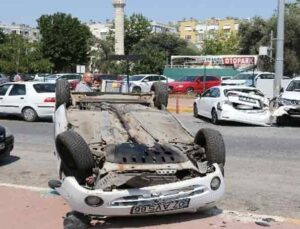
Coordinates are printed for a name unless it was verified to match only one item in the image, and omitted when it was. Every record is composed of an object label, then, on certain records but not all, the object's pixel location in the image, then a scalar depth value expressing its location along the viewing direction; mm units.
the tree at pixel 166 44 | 86406
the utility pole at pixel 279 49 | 20625
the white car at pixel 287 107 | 17578
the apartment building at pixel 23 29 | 152050
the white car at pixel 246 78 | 32406
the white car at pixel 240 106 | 17672
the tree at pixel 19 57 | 64750
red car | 40088
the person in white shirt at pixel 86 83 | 12406
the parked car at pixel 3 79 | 50606
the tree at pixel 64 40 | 82938
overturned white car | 5684
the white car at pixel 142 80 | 36569
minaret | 81000
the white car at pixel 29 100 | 18891
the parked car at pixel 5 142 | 9898
